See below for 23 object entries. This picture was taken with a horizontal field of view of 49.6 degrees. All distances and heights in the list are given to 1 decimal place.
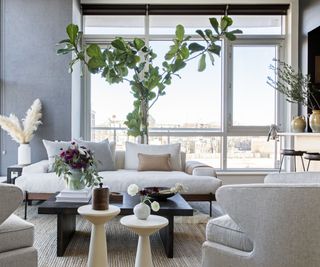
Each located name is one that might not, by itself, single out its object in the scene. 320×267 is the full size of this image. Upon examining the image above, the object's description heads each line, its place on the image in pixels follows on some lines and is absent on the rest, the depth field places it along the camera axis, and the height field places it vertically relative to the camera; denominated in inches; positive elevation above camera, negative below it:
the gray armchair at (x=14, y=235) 77.1 -24.5
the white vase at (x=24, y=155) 196.2 -12.6
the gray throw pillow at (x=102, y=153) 184.2 -10.8
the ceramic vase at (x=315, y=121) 180.9 +6.5
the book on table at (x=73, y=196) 120.3 -22.0
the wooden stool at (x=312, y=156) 162.9 -10.8
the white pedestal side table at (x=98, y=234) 91.6 -27.7
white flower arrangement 94.3 -15.5
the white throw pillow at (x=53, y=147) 177.2 -7.3
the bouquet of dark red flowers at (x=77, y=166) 117.1 -11.3
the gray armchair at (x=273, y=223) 71.2 -19.1
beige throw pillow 186.4 -16.2
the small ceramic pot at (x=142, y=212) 91.8 -20.9
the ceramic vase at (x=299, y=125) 201.0 +4.9
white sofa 159.5 -23.0
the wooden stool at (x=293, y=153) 189.8 -10.7
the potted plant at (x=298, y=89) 184.4 +27.7
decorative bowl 122.7 -22.0
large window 249.4 +24.1
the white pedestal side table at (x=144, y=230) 86.8 -24.5
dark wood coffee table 113.0 -25.7
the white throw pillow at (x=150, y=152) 194.7 -10.7
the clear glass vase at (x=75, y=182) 120.2 -17.3
